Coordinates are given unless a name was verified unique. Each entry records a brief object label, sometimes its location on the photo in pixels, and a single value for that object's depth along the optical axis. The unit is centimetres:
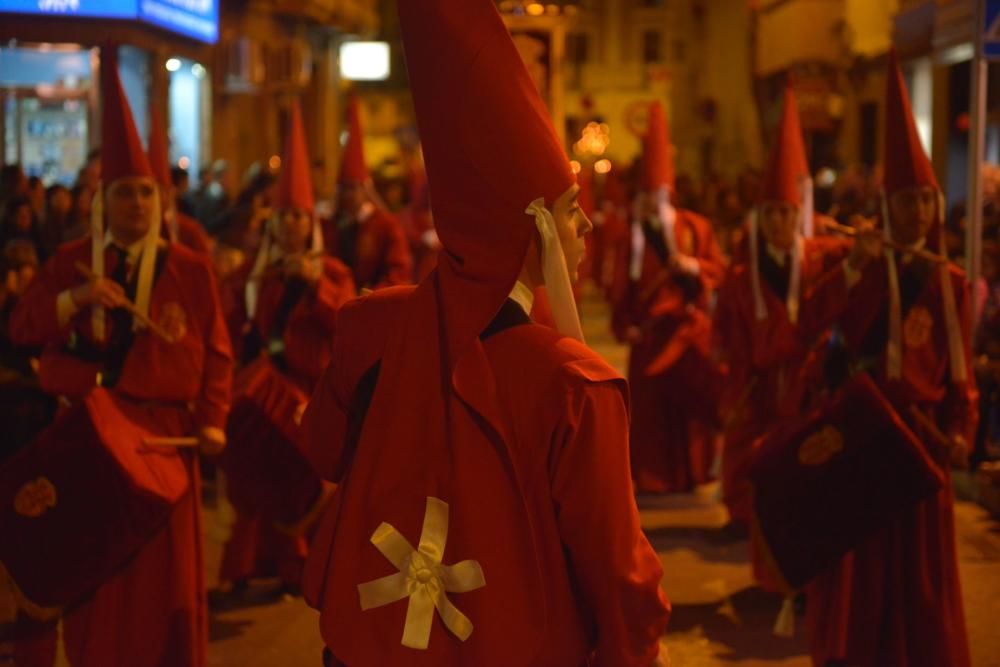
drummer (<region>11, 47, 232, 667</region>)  560
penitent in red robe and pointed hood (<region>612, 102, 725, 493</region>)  1049
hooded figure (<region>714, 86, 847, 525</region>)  822
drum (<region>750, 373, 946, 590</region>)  576
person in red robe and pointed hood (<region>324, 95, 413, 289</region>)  992
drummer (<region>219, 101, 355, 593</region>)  761
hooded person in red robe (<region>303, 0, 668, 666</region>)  322
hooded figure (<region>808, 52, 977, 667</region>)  589
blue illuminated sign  1499
